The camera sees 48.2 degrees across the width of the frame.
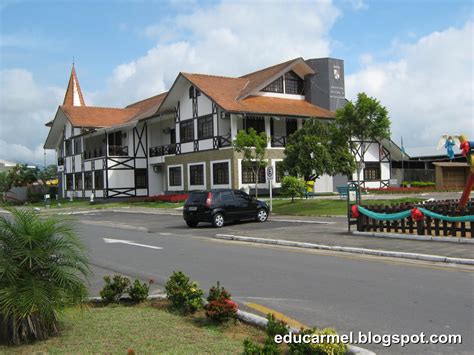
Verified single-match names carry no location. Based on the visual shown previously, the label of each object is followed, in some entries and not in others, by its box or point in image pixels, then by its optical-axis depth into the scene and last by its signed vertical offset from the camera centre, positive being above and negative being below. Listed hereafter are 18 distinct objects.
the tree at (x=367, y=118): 24.88 +3.09
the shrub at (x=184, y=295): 6.79 -1.42
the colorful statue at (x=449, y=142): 14.83 +1.11
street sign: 26.11 +0.60
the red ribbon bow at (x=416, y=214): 14.78 -0.91
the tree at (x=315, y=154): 28.95 +1.66
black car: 21.42 -0.87
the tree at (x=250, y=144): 30.33 +2.37
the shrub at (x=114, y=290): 7.35 -1.41
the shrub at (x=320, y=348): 4.70 -1.47
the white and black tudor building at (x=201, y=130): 37.28 +4.65
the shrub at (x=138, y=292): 7.35 -1.45
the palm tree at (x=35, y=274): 5.43 -0.90
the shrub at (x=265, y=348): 4.68 -1.46
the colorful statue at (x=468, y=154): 14.30 +0.72
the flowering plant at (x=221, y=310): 6.21 -1.46
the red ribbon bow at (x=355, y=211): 16.67 -0.90
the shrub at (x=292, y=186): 28.47 -0.07
